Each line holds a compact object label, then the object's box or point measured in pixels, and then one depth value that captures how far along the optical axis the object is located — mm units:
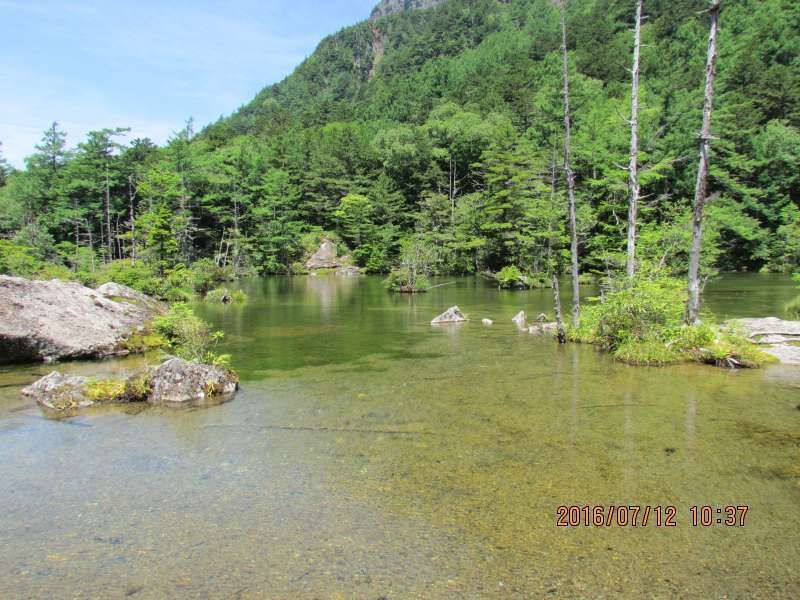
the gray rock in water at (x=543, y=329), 15959
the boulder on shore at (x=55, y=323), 12242
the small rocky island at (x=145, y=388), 8977
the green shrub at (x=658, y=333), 10945
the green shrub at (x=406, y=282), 33812
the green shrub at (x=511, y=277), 38109
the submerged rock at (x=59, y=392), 8750
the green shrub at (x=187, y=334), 11108
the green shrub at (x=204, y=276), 31359
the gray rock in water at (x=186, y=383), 9172
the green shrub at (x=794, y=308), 17655
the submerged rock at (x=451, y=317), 19297
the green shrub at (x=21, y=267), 24812
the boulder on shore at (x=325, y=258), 64688
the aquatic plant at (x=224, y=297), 29391
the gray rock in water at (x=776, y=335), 11281
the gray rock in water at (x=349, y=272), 61312
